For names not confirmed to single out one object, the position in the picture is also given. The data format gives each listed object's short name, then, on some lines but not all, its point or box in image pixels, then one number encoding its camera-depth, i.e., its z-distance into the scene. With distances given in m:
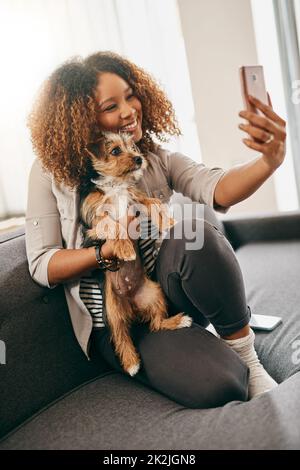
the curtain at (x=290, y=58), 2.42
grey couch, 0.90
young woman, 1.09
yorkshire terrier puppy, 1.18
